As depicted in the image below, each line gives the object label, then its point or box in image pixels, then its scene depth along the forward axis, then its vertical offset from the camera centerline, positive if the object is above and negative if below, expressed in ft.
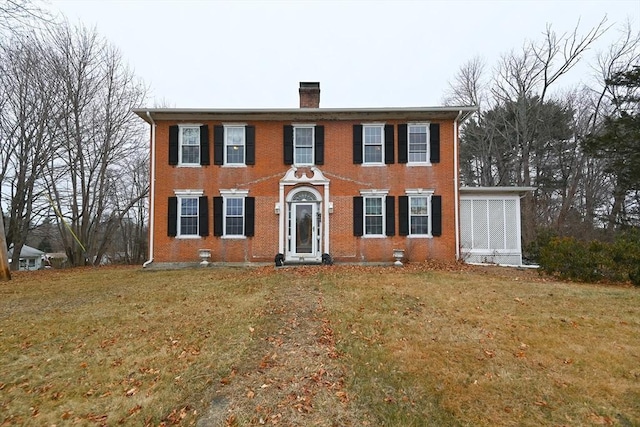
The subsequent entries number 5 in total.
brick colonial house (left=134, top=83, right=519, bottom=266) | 46.09 +4.85
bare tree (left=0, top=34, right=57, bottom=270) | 55.93 +15.43
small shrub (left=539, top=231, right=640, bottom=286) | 33.53 -3.25
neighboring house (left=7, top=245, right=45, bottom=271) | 126.52 -10.54
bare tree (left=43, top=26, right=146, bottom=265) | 62.39 +14.54
